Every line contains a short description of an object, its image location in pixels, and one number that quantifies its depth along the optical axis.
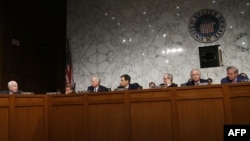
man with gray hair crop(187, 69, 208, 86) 5.01
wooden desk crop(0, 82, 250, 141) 3.79
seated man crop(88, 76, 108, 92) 5.56
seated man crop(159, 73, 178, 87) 5.39
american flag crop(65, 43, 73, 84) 7.54
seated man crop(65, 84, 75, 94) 5.57
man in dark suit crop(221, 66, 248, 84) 4.96
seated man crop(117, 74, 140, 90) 5.48
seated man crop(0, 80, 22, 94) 4.80
